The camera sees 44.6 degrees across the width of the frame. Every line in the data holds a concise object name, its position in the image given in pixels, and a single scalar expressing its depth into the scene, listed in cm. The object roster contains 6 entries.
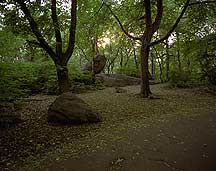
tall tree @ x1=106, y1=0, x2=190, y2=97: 1463
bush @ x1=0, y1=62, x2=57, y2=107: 714
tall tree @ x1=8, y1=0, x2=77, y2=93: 949
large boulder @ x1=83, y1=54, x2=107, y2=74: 2764
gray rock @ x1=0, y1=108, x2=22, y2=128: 791
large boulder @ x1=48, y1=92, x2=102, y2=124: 841
